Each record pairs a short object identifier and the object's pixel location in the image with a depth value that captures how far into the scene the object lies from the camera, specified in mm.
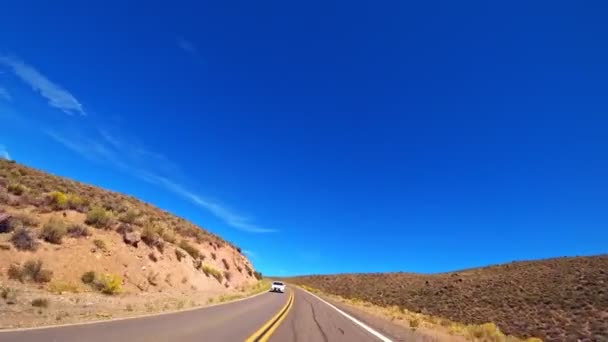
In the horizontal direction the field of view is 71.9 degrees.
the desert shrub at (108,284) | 17938
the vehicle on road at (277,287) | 47838
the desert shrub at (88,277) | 17745
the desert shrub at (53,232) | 18625
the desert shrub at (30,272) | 15227
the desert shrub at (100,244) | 20756
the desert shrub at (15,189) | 22734
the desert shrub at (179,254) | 28402
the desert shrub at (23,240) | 16938
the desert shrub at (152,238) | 25766
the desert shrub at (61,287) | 15588
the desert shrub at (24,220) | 18478
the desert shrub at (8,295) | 11820
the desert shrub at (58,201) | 22866
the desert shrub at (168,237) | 29953
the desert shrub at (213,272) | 33191
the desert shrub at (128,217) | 27031
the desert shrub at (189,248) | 32688
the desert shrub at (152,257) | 24592
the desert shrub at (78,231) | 20328
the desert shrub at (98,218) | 22905
